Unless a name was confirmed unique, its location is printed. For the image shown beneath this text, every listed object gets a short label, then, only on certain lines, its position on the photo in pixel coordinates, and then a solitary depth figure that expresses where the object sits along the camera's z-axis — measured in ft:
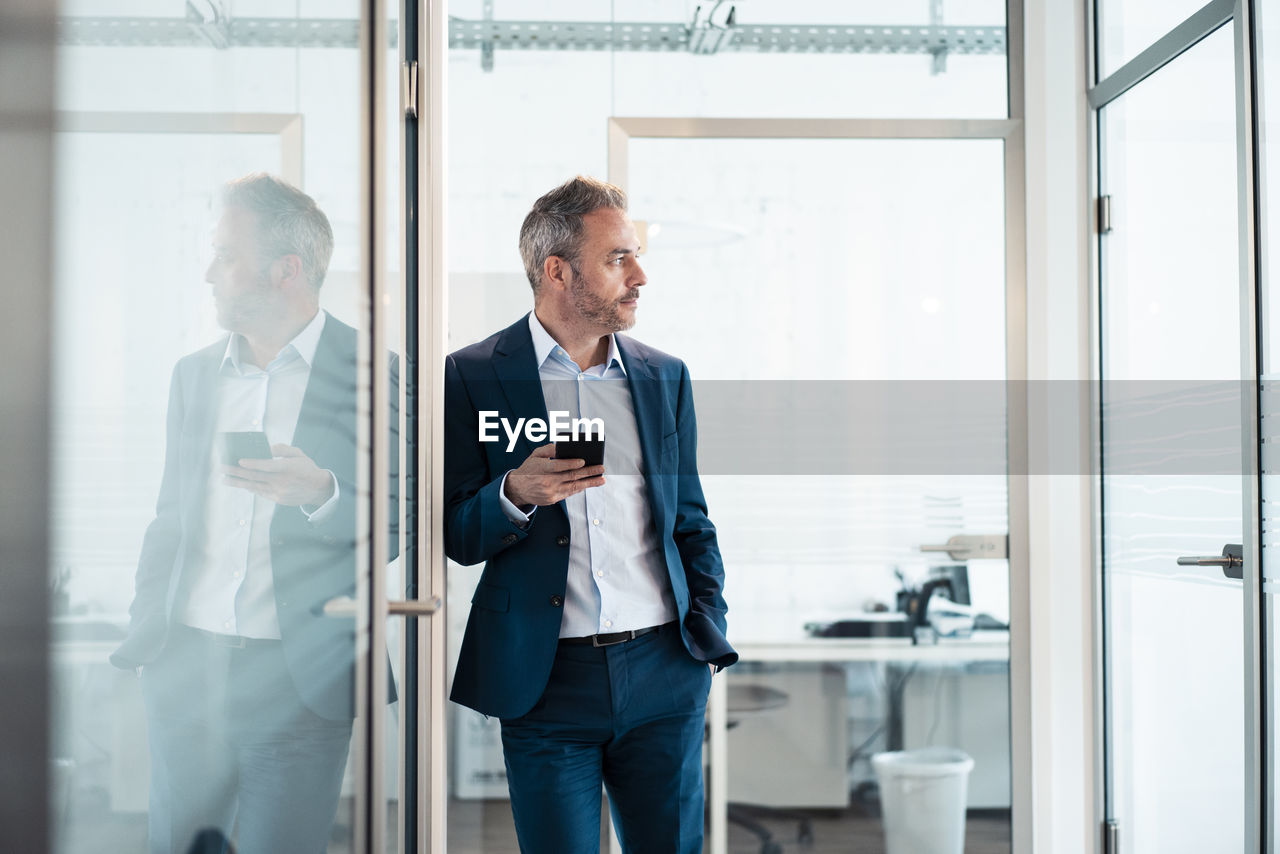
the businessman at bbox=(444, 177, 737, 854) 6.52
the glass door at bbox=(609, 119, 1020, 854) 8.96
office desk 9.00
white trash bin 9.07
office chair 9.02
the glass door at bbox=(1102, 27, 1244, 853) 7.53
